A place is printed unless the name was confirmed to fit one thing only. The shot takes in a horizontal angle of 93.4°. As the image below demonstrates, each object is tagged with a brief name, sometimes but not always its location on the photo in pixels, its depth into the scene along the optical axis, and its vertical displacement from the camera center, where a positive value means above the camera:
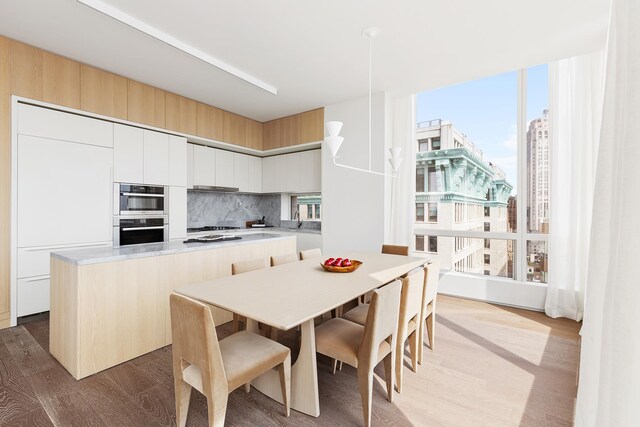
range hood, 4.84 +0.27
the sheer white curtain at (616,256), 0.56 -0.09
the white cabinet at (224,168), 5.05 +0.62
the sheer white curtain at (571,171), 3.13 +0.42
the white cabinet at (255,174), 5.63 +0.59
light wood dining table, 1.53 -0.52
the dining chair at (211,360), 1.39 -0.81
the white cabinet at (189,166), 4.64 +0.59
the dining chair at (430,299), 2.30 -0.73
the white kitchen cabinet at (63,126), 3.05 +0.83
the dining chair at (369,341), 1.62 -0.81
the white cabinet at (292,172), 5.31 +0.60
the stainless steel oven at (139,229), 3.69 -0.33
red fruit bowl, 2.33 -0.48
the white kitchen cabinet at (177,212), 4.21 -0.11
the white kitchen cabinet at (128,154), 3.67 +0.62
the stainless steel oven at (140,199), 3.71 +0.06
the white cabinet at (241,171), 5.34 +0.61
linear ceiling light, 2.37 +1.55
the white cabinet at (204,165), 4.73 +0.63
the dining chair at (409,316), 1.93 -0.79
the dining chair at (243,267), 2.34 -0.51
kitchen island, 2.11 -0.72
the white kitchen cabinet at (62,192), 3.03 +0.11
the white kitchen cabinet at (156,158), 3.95 +0.62
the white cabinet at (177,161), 4.23 +0.62
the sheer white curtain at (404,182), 4.29 +0.36
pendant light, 2.33 +0.54
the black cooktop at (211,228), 4.88 -0.41
